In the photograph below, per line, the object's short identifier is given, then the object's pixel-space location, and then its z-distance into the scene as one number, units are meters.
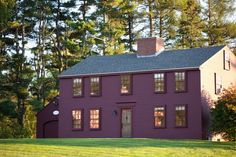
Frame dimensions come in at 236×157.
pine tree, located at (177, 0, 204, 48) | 60.00
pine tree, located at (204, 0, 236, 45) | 59.69
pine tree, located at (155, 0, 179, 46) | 59.06
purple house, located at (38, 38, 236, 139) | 38.25
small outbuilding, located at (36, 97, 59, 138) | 46.09
